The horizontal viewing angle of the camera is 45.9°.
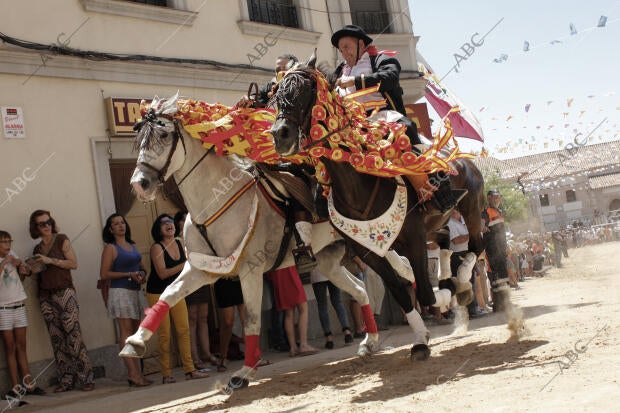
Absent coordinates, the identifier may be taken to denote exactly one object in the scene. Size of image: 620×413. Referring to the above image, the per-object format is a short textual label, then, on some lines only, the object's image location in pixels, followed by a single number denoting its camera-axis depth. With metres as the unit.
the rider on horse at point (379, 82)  6.50
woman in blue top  8.27
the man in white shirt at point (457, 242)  8.90
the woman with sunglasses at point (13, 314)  7.76
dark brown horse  5.57
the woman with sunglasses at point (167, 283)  8.16
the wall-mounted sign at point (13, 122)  8.55
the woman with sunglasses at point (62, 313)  8.16
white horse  6.21
